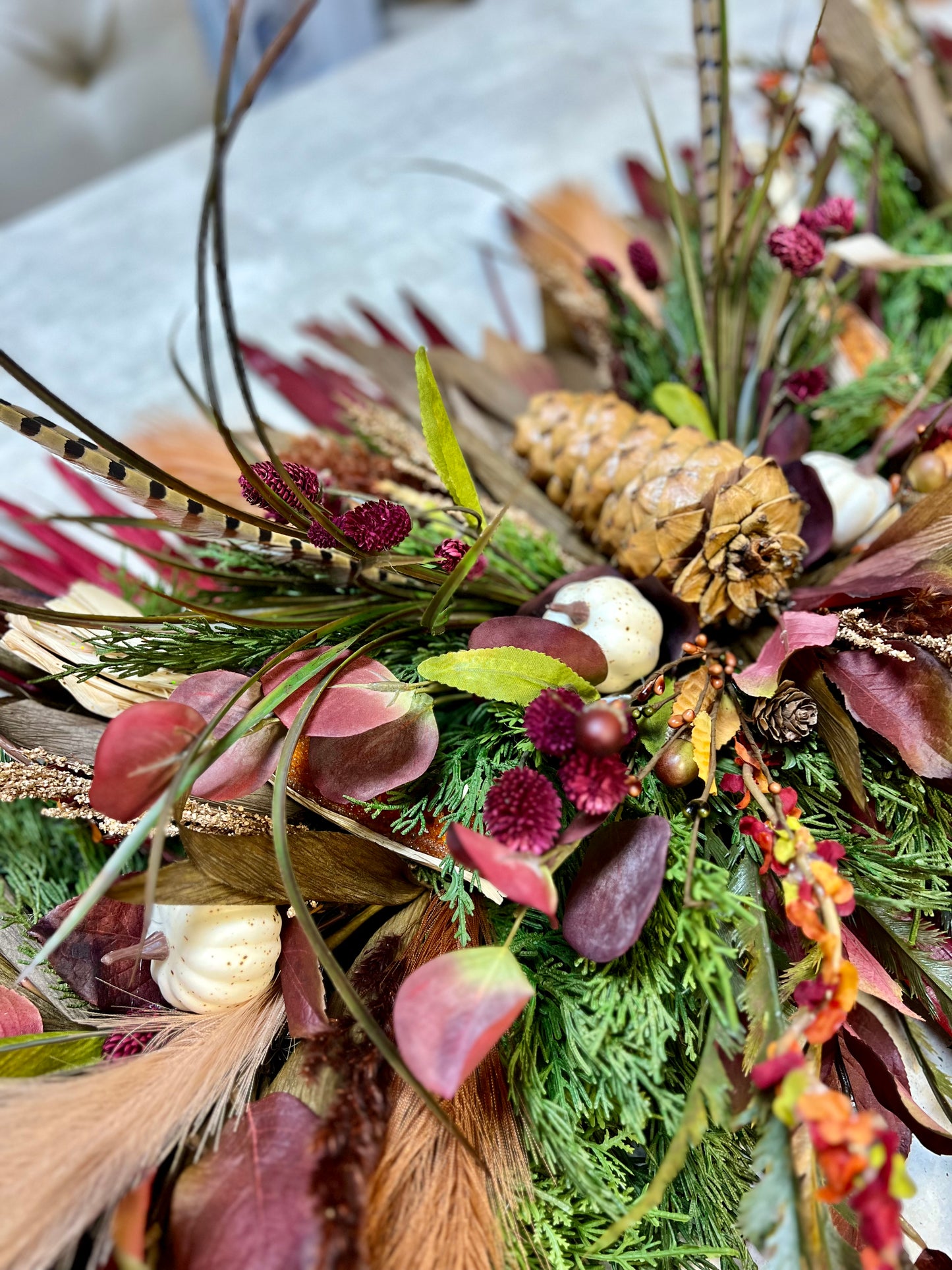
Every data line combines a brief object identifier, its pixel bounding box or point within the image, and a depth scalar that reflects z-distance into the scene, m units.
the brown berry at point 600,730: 0.35
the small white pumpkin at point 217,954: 0.40
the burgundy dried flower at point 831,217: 0.56
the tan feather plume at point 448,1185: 0.36
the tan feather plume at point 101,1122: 0.32
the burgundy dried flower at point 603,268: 0.65
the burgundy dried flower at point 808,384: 0.55
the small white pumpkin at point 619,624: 0.45
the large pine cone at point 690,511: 0.46
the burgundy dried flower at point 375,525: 0.40
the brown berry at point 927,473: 0.53
